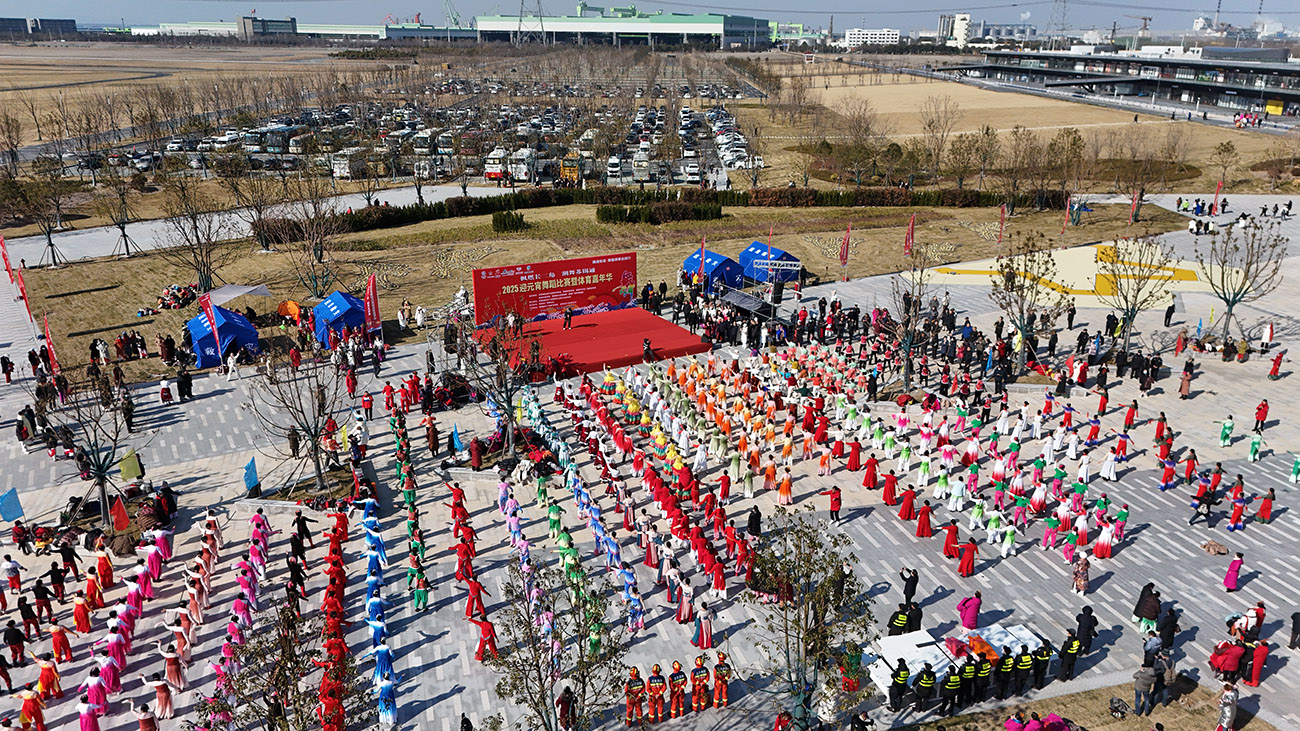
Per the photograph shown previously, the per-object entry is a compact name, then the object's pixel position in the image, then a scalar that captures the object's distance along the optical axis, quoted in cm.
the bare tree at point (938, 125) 6221
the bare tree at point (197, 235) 3591
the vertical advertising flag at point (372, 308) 3055
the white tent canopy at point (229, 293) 3247
